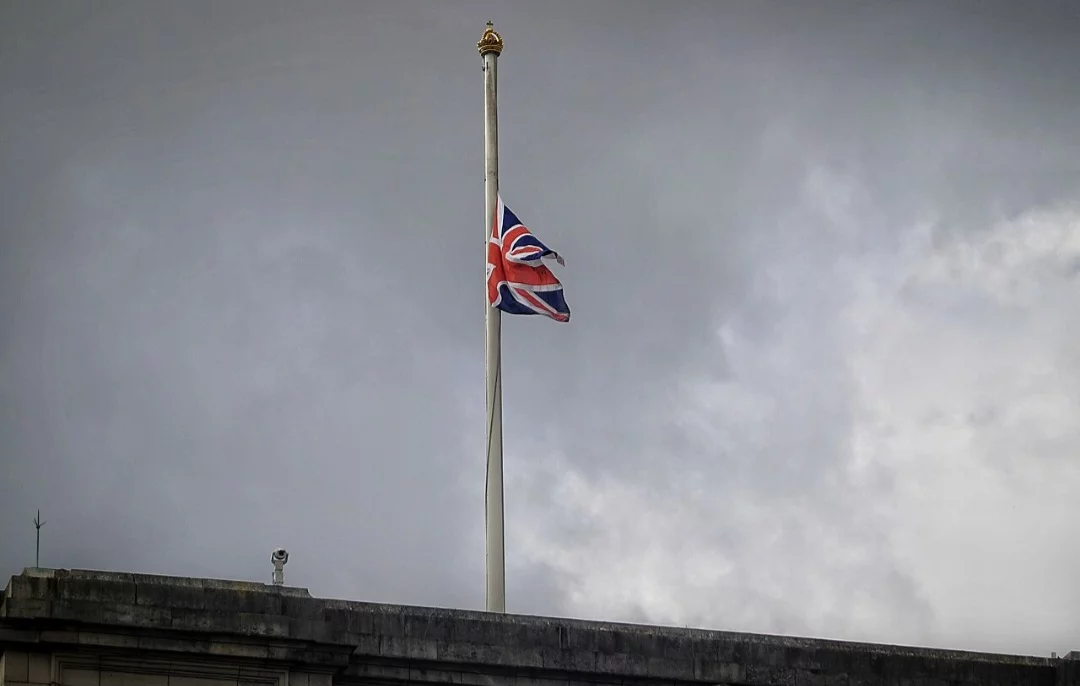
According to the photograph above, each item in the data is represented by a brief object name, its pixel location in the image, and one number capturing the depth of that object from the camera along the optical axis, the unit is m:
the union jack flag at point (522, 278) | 46.91
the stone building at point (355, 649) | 36.78
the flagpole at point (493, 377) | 43.50
